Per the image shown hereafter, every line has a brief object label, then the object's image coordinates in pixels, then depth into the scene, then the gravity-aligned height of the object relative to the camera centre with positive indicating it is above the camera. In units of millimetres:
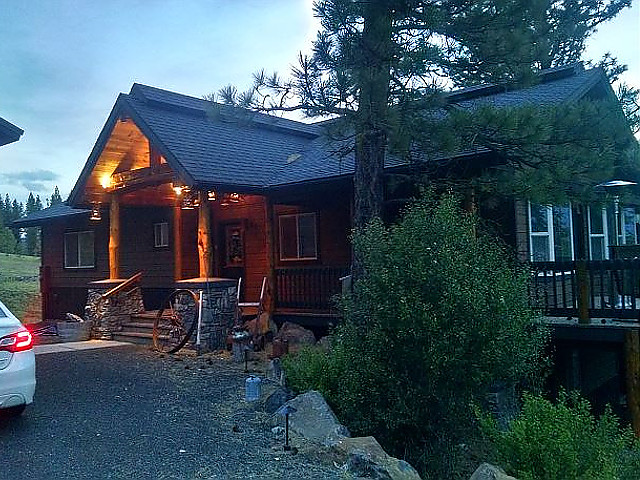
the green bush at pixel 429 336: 5746 -875
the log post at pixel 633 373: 7591 -1700
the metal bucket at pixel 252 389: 7020 -1622
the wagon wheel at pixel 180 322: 10875 -1216
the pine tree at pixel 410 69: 7449 +2450
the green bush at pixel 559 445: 4957 -1792
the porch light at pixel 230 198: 11946 +1236
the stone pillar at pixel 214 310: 10773 -1025
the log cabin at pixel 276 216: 8625 +863
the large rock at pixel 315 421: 5656 -1696
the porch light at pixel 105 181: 13281 +1828
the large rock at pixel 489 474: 4728 -1856
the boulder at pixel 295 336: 10547 -1513
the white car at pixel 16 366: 5523 -1004
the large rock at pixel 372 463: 4824 -1797
